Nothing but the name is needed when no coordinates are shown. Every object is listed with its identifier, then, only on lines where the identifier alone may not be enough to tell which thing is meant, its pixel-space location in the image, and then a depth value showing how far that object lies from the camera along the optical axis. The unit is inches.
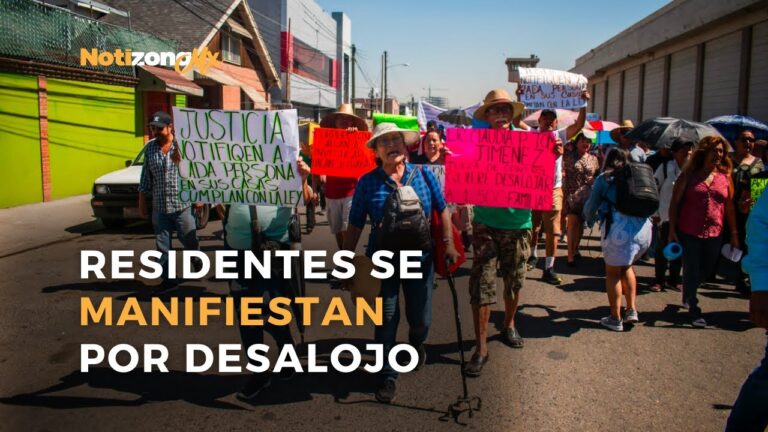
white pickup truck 424.7
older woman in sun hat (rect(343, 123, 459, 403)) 158.6
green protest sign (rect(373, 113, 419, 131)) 453.1
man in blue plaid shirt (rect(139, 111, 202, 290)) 256.8
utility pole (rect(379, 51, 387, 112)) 2048.5
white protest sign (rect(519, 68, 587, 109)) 269.1
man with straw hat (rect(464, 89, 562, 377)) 181.2
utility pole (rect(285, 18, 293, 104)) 1360.7
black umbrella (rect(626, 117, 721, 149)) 285.1
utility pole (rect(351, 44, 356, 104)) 1704.0
